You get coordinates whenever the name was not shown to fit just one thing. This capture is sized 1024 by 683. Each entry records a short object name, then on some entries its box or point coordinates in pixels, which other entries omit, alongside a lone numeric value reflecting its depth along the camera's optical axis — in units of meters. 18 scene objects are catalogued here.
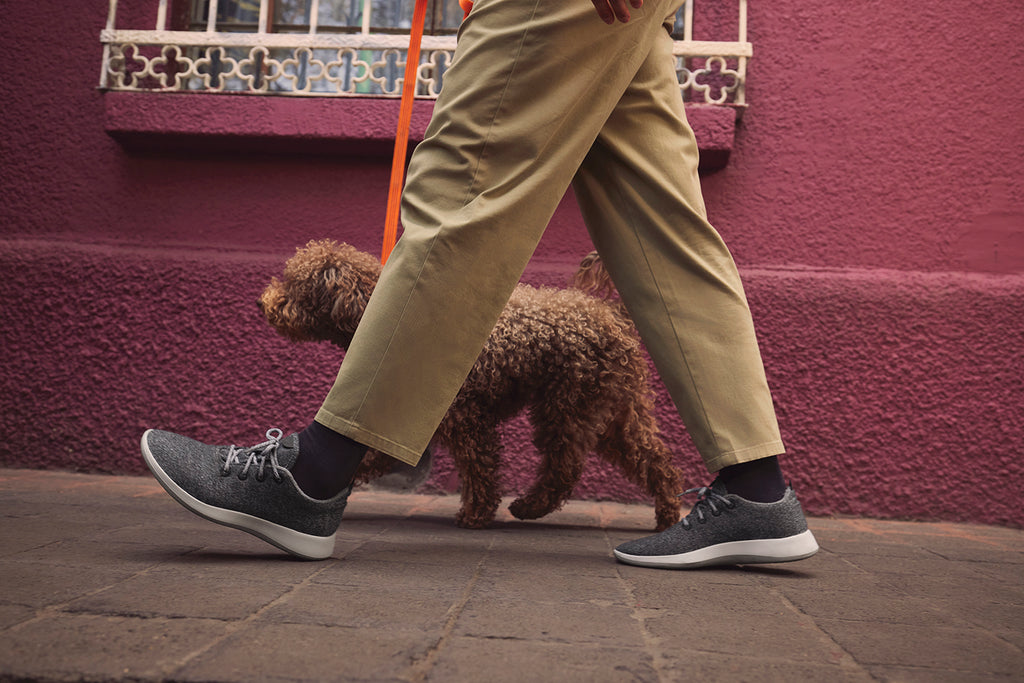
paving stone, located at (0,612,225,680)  0.95
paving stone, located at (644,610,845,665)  1.19
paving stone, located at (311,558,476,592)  1.51
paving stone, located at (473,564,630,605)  1.49
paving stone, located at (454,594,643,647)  1.21
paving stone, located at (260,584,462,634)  1.22
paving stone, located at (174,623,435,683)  0.97
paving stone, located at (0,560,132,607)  1.25
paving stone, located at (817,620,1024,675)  1.18
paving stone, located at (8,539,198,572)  1.55
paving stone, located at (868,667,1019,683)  1.10
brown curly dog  2.61
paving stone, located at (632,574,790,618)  1.46
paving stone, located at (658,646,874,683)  1.06
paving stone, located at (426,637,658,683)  1.03
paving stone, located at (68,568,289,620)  1.22
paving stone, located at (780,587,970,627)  1.46
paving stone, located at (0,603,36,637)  1.12
